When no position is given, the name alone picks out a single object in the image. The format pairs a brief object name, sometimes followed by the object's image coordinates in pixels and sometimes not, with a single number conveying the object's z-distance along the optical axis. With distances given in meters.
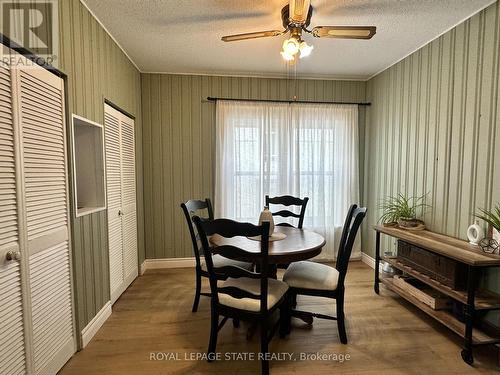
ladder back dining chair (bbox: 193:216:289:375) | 1.55
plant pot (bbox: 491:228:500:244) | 1.82
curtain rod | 3.41
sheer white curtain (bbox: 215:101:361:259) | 3.46
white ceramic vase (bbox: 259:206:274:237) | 2.12
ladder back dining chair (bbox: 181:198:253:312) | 2.27
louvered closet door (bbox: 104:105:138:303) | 2.48
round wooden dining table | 1.72
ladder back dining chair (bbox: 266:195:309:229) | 2.87
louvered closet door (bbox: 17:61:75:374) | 1.44
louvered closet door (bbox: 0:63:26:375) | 1.26
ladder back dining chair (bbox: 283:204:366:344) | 1.92
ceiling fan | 1.73
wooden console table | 1.75
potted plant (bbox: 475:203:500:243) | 1.80
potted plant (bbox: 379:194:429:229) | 2.65
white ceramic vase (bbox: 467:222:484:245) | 1.95
